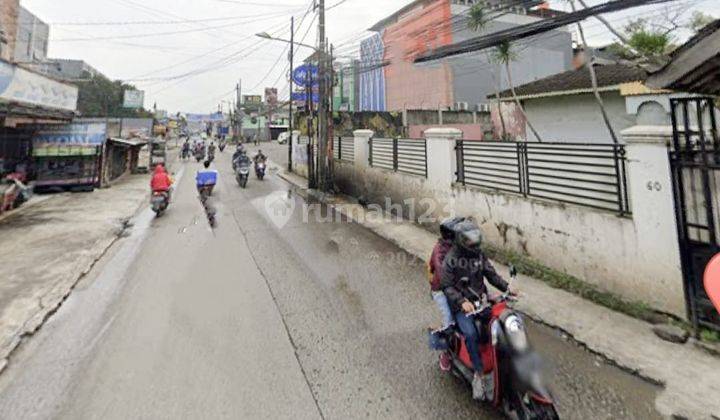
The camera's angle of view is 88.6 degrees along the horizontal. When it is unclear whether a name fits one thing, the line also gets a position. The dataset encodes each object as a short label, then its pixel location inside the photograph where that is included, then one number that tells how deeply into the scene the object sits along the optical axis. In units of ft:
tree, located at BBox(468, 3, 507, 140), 37.37
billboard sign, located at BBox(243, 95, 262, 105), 255.70
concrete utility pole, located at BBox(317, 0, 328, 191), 47.61
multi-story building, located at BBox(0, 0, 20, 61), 56.08
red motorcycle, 8.61
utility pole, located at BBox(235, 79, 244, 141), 176.46
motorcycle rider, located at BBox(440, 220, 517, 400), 10.03
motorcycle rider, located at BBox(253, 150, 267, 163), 67.87
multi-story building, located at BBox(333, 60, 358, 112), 153.98
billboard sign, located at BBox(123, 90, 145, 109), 129.28
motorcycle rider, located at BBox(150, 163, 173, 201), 37.55
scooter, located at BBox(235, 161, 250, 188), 58.65
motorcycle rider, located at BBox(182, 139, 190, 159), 114.62
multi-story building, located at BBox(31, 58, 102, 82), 158.18
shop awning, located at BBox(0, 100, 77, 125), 39.17
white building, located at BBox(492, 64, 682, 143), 36.06
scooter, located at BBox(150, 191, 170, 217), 37.24
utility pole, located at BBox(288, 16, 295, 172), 66.33
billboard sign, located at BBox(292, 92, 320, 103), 76.23
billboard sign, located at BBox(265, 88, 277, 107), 165.58
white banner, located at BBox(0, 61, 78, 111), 36.86
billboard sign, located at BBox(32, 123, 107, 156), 49.03
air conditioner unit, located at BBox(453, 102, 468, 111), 108.47
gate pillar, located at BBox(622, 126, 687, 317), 14.29
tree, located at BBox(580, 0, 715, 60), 30.32
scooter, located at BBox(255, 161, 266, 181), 66.44
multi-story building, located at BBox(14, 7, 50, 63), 94.02
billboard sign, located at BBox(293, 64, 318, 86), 55.55
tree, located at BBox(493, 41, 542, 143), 36.01
